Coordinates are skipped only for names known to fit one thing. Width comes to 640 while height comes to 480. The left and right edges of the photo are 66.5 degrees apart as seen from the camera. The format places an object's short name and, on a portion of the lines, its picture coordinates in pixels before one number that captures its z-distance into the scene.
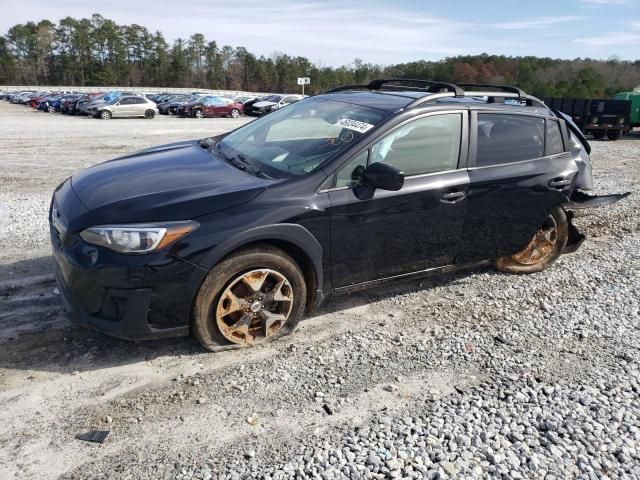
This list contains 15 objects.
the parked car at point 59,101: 34.42
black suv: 3.03
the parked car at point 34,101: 41.09
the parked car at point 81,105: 29.94
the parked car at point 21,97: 48.68
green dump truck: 21.08
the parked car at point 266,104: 32.16
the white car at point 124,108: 27.98
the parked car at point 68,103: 32.38
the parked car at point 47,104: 36.24
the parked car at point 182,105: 31.20
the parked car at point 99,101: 28.34
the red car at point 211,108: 30.88
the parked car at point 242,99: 33.00
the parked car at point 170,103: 32.81
